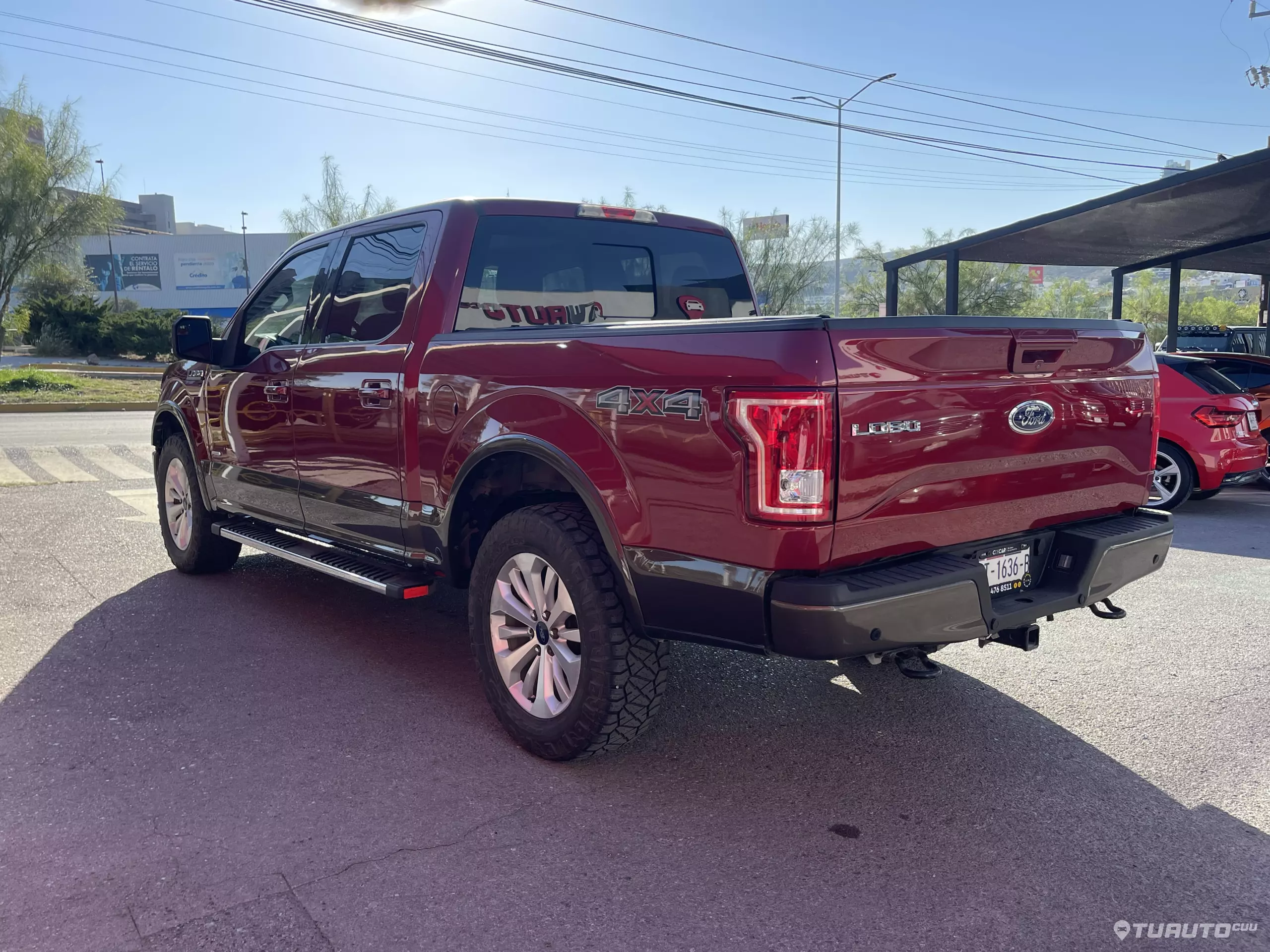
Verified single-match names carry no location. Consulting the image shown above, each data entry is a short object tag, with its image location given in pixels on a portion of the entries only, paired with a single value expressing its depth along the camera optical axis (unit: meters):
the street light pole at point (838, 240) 38.17
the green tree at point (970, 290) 46.25
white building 80.31
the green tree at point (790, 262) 46.91
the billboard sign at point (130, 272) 80.62
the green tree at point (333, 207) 41.75
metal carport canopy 11.57
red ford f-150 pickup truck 2.81
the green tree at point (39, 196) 27.83
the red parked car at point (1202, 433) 8.66
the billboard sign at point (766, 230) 47.38
